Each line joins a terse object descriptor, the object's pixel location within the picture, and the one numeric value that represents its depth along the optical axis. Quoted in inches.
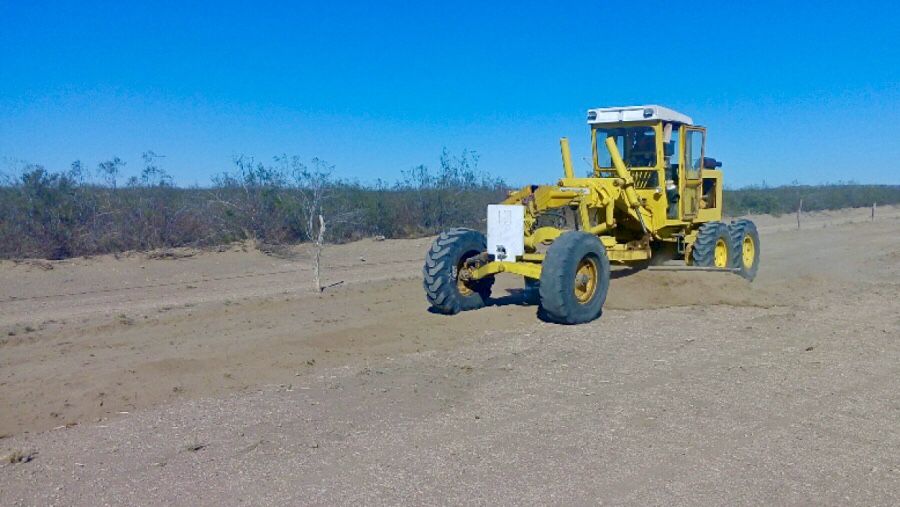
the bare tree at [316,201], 560.1
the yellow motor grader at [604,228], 403.9
